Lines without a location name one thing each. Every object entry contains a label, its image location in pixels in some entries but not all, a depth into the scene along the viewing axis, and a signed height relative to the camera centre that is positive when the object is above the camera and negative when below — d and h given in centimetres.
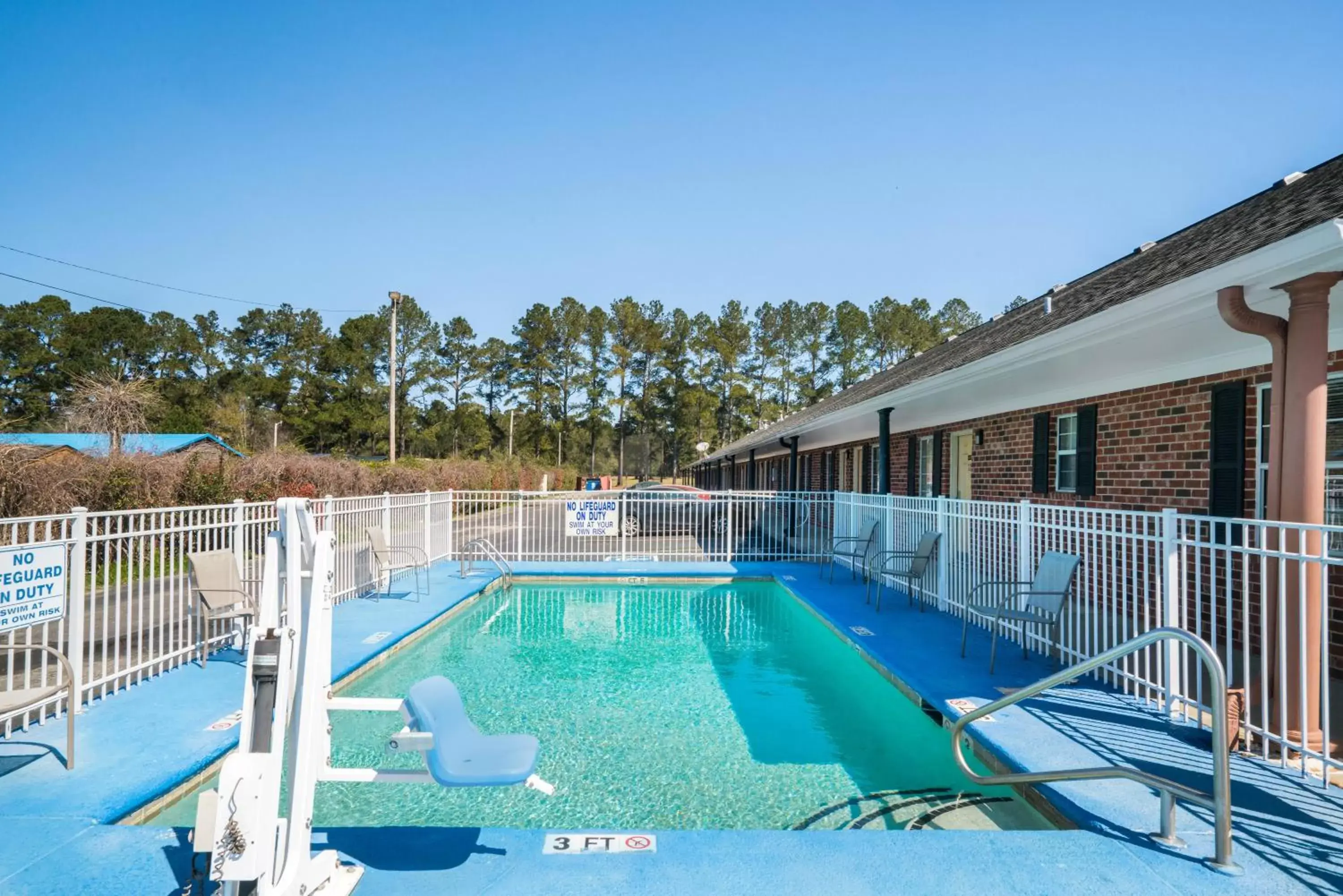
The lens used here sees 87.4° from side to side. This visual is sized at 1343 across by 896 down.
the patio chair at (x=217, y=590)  609 -116
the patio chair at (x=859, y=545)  1101 -138
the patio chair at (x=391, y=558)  981 -151
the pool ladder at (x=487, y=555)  1217 -173
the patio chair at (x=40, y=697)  363 -126
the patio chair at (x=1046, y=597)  580 -113
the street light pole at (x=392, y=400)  2109 +188
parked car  1421 -125
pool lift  229 -106
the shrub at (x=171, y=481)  998 -41
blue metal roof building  2270 +75
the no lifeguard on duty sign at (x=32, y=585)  418 -79
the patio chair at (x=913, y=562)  875 -128
